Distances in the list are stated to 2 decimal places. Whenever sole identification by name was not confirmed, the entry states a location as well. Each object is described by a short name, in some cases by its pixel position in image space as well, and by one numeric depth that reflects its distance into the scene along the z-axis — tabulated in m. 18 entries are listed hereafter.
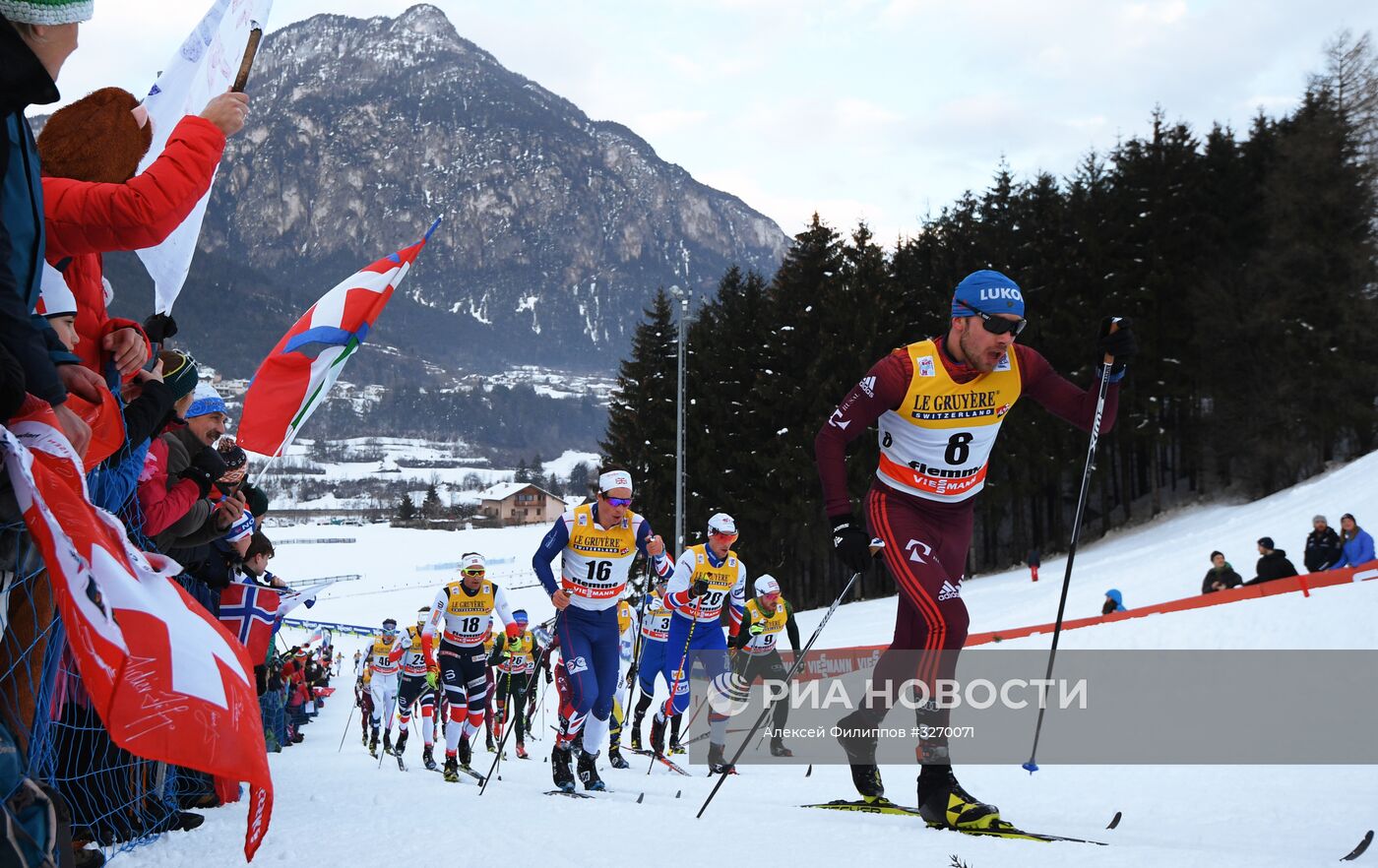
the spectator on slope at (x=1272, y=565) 14.51
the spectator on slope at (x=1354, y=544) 14.19
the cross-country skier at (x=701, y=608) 11.07
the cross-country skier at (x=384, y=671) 17.80
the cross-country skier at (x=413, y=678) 13.83
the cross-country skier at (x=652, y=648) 12.28
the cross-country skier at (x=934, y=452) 4.71
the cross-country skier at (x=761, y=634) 12.17
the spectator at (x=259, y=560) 6.34
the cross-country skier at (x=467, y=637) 11.44
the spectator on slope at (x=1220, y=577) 15.21
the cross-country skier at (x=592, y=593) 8.34
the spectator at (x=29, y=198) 2.24
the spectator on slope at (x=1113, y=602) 15.83
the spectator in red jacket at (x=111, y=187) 2.86
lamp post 25.92
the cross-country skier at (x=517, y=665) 14.50
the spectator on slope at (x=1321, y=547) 14.93
